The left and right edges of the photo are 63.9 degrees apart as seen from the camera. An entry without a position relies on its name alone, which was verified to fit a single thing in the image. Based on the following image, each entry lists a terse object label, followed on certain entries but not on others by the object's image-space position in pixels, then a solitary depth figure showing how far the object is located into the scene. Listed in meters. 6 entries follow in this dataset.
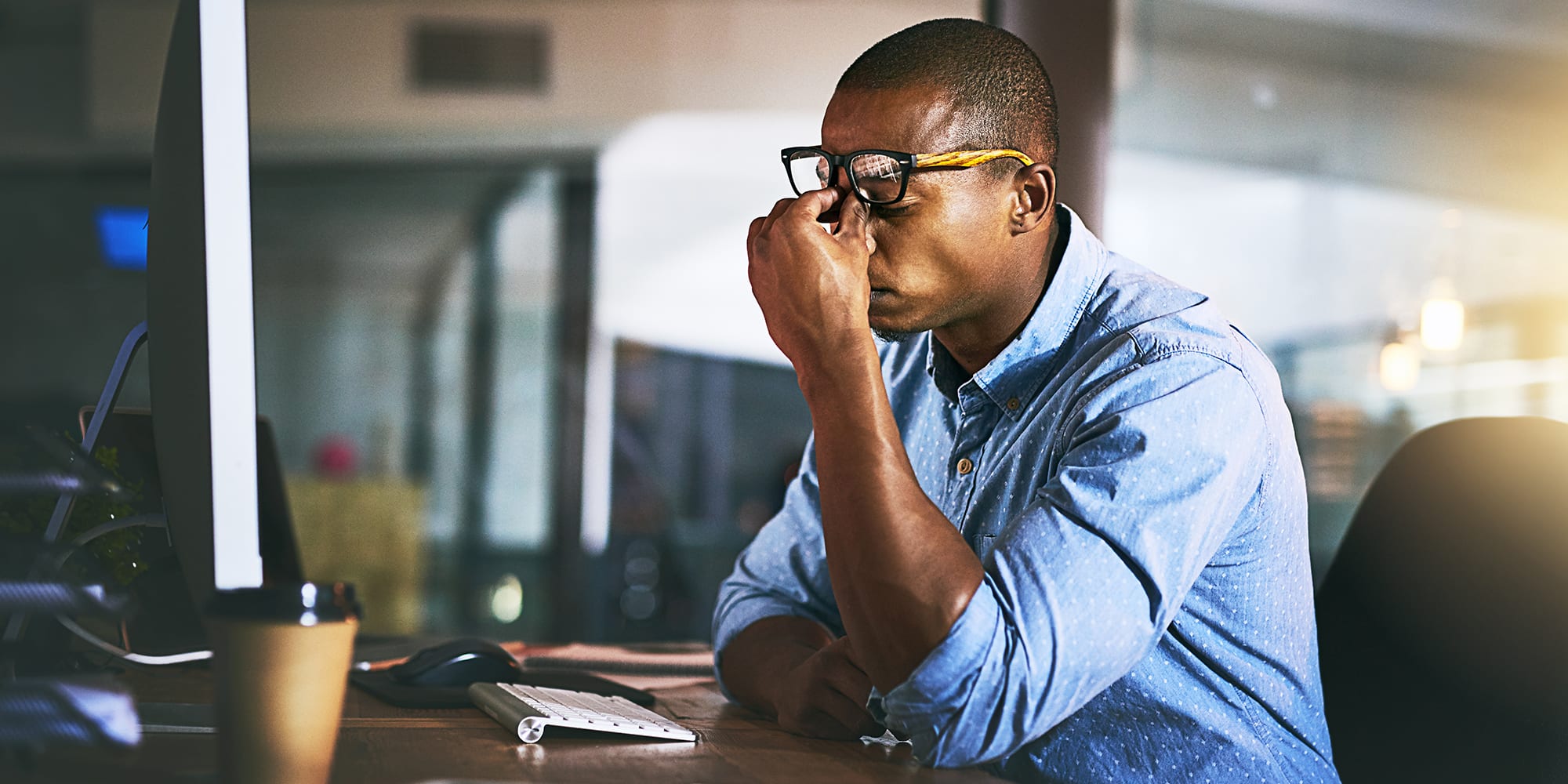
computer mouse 1.27
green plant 0.99
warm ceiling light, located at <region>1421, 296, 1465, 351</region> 3.44
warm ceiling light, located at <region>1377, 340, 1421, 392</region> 3.52
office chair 1.23
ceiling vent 4.56
